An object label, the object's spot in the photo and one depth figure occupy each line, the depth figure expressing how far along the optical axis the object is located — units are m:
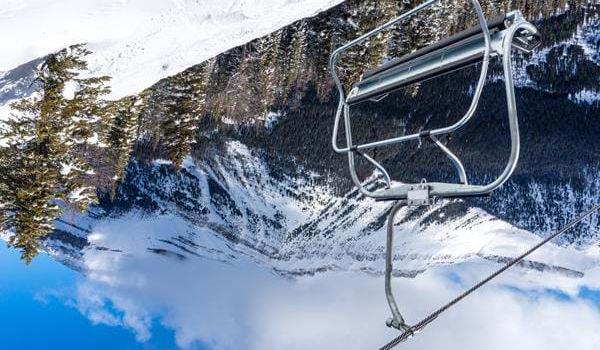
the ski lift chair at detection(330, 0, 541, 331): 3.34
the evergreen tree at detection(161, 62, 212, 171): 28.02
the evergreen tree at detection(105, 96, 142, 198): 26.39
